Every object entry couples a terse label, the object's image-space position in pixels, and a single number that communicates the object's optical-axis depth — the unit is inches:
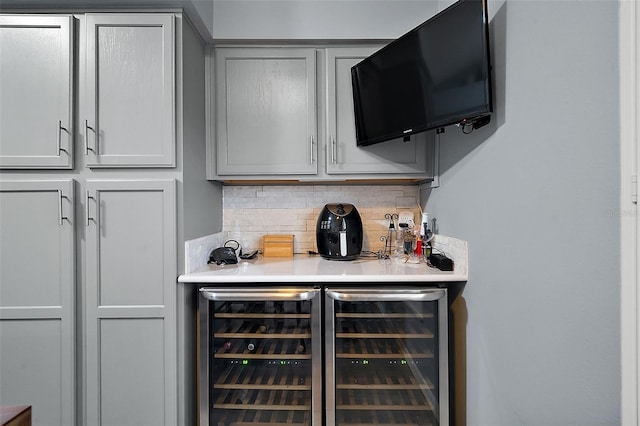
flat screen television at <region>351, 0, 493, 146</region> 47.5
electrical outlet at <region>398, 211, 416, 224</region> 86.1
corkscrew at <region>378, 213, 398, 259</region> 84.1
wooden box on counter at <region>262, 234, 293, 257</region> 83.4
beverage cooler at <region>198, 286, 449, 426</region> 60.2
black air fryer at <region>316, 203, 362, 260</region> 74.1
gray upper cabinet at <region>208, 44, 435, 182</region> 72.9
